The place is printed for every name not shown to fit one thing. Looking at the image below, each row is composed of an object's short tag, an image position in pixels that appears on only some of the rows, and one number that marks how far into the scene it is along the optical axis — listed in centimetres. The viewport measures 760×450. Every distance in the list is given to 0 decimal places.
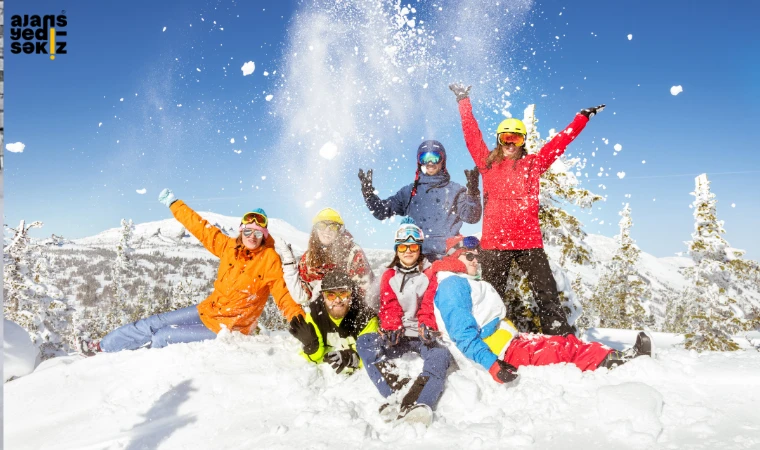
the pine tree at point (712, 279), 1591
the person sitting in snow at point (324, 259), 602
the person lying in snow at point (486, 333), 459
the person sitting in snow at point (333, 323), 537
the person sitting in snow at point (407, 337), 418
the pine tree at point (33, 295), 1770
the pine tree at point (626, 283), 2664
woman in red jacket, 604
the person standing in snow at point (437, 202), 665
